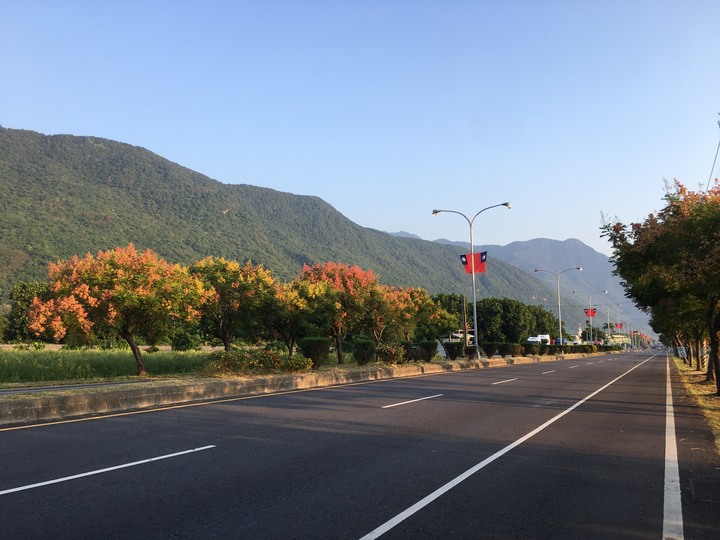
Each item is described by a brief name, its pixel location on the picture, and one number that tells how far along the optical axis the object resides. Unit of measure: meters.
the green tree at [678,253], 15.72
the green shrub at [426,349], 37.53
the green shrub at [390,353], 32.06
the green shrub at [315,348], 26.42
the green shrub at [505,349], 54.97
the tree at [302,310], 31.48
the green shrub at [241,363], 21.23
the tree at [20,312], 67.50
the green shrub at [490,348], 52.66
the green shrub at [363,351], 30.67
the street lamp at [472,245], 37.25
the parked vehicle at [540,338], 82.88
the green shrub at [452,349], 42.81
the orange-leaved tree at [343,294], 33.50
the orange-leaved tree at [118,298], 23.95
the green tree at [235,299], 31.38
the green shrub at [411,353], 36.59
